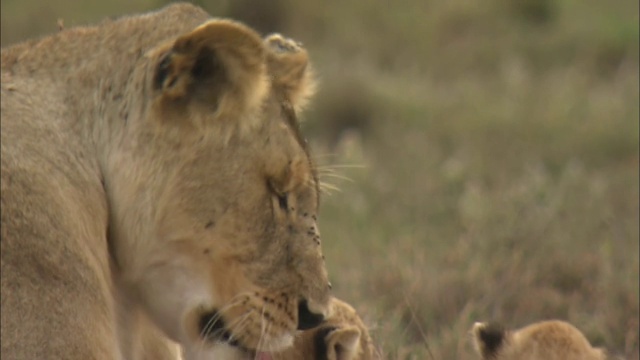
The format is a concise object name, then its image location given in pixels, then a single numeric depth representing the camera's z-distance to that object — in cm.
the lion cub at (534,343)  893
